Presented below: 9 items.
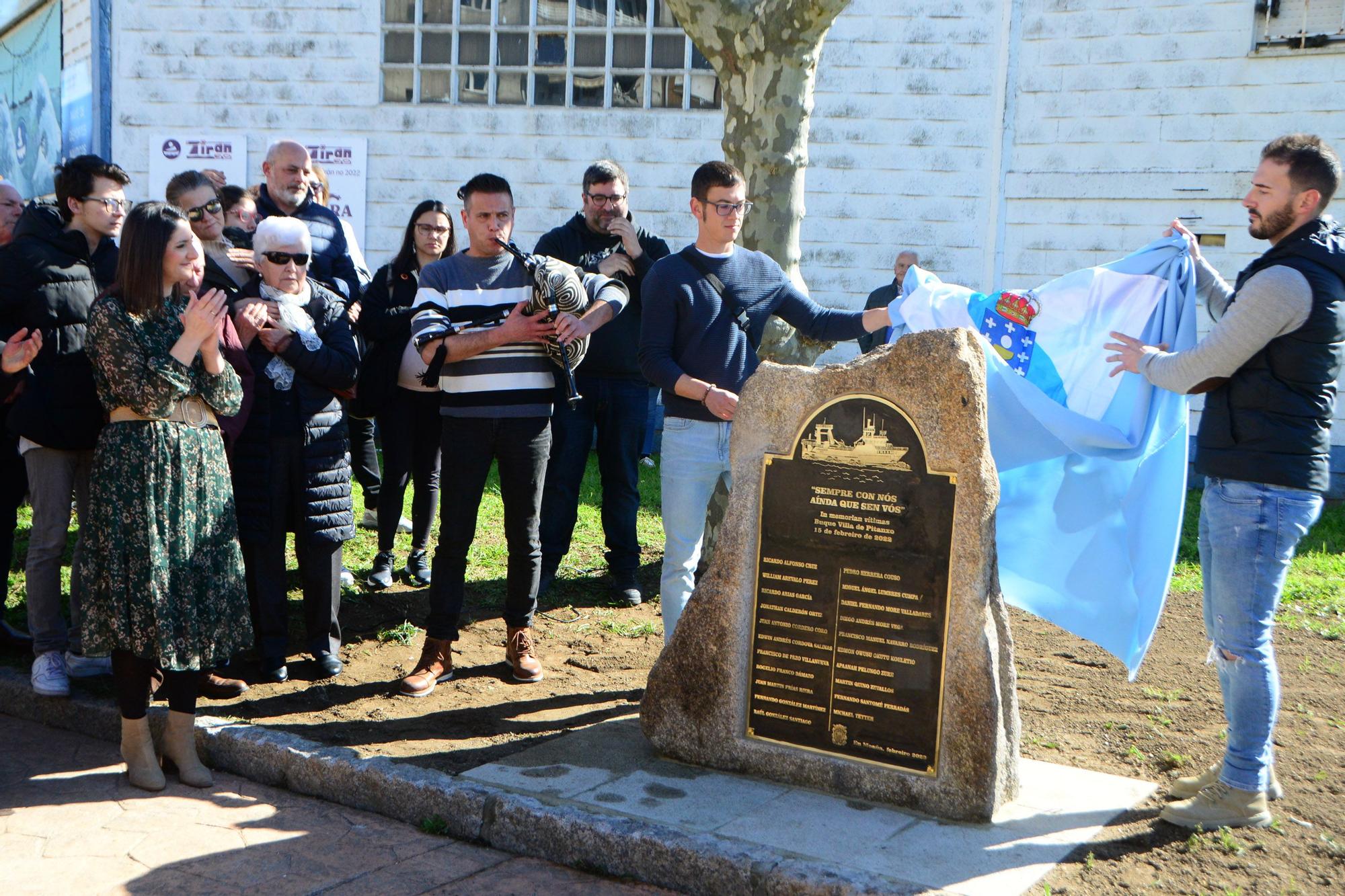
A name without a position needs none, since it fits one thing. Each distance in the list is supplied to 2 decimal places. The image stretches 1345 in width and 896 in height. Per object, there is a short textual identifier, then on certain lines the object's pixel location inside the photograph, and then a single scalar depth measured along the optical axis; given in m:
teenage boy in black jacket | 5.49
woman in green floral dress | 4.62
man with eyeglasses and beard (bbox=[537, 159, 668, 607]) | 7.07
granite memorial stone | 4.28
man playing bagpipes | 5.46
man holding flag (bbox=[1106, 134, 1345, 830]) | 4.11
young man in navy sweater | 5.29
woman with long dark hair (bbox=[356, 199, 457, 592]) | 6.62
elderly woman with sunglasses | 5.59
